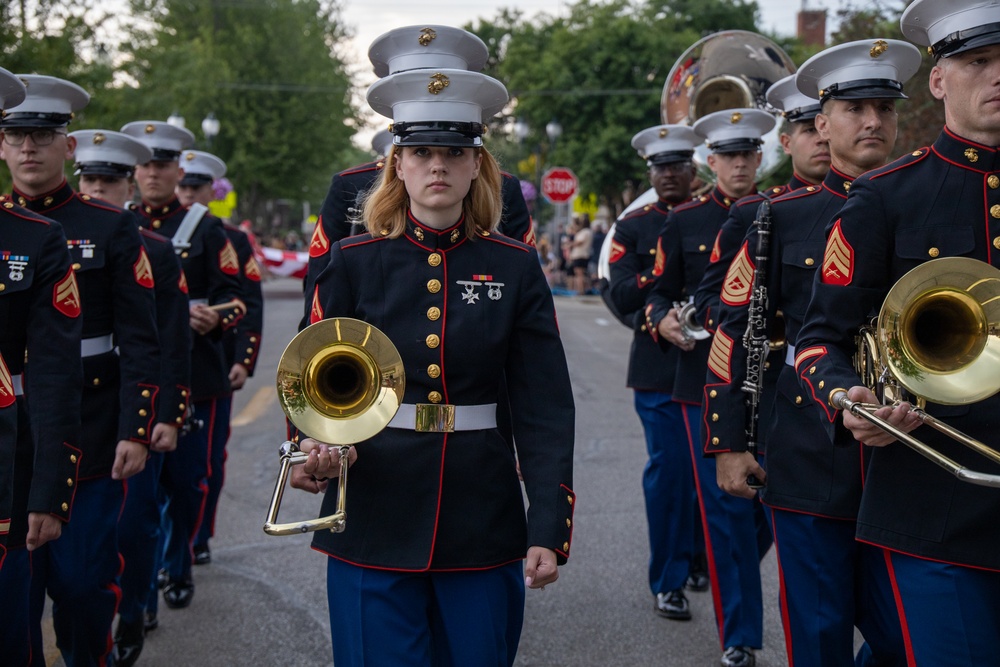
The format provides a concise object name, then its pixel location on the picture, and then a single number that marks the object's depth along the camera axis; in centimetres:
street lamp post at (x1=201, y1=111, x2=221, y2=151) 3359
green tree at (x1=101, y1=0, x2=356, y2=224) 4619
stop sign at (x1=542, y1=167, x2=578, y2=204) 3148
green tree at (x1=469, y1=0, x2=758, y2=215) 3866
